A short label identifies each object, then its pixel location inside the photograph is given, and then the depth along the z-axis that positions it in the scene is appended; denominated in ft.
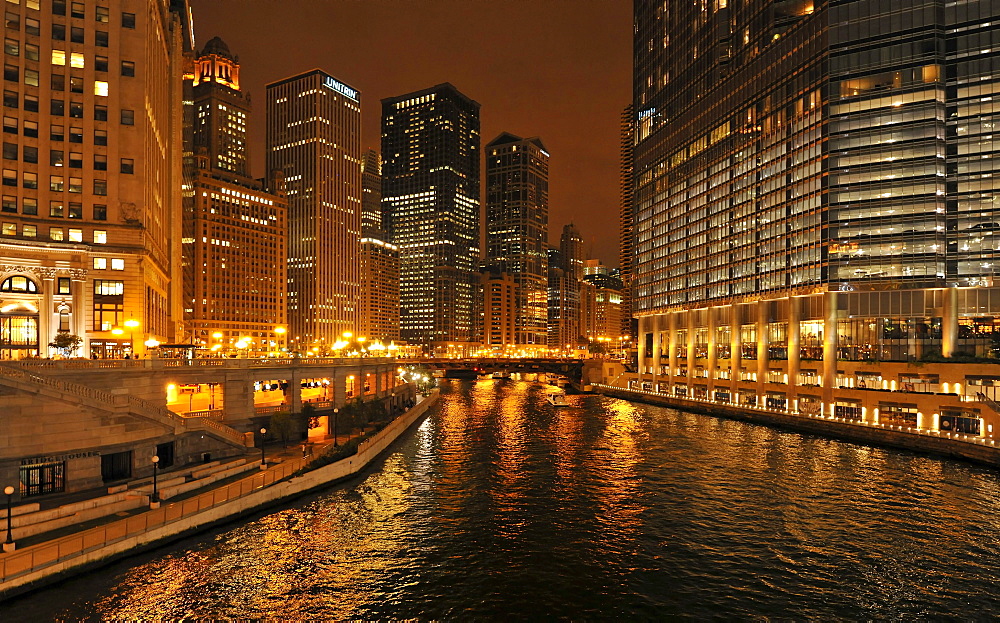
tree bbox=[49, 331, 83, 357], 195.62
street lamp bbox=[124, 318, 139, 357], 221.66
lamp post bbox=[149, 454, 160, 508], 121.30
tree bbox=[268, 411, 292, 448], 188.44
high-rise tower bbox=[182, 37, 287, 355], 616.43
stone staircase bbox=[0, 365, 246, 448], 129.08
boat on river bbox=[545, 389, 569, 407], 408.44
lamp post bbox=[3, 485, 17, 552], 94.63
